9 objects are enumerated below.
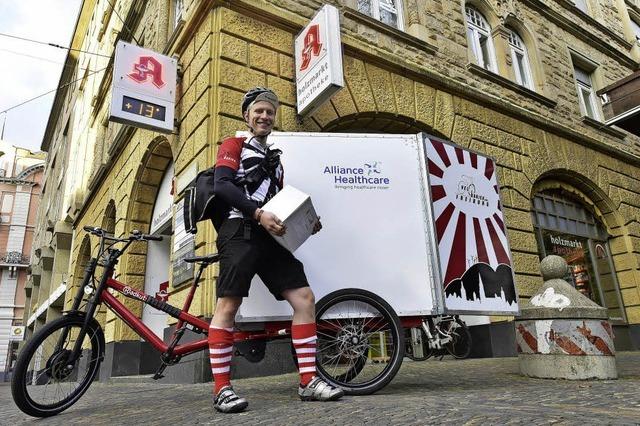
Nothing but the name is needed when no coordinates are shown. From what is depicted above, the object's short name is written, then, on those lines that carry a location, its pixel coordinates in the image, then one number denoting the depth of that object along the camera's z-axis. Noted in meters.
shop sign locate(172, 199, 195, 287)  5.95
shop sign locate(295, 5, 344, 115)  5.92
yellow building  6.59
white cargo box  3.78
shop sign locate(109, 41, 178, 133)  6.55
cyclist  2.71
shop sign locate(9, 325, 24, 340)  20.70
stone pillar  3.95
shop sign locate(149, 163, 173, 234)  7.90
